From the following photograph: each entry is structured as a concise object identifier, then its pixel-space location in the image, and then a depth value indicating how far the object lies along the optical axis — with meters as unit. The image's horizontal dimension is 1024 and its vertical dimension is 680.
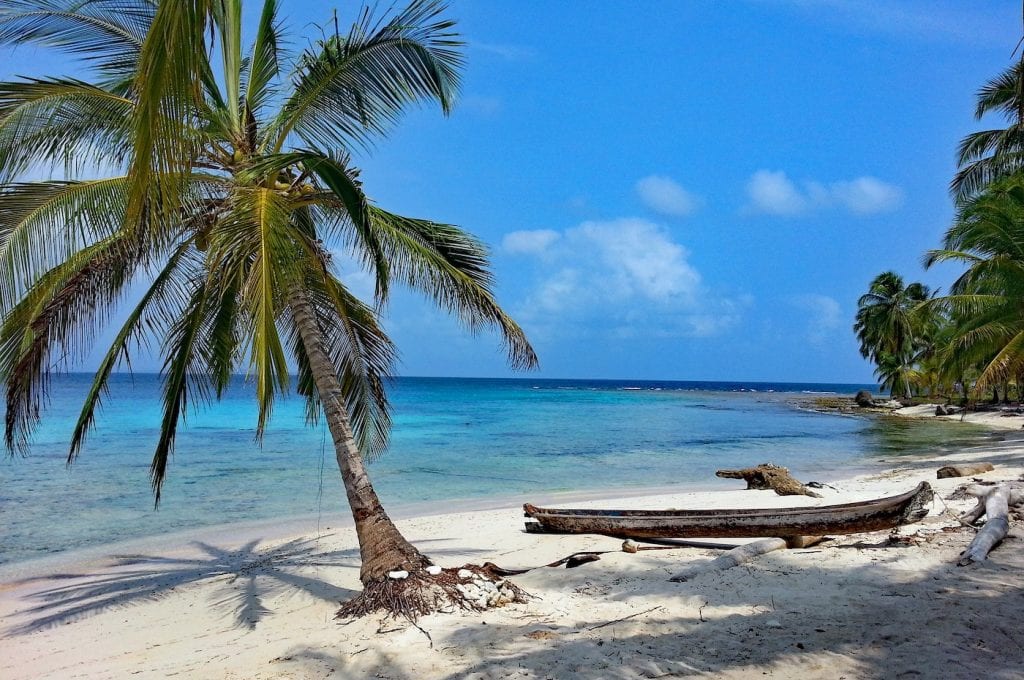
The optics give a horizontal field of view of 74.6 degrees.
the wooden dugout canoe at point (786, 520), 6.36
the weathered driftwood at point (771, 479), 10.90
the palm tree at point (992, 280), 15.58
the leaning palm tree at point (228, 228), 4.96
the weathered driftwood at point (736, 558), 5.38
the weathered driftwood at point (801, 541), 6.32
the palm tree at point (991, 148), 17.30
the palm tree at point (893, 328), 47.28
